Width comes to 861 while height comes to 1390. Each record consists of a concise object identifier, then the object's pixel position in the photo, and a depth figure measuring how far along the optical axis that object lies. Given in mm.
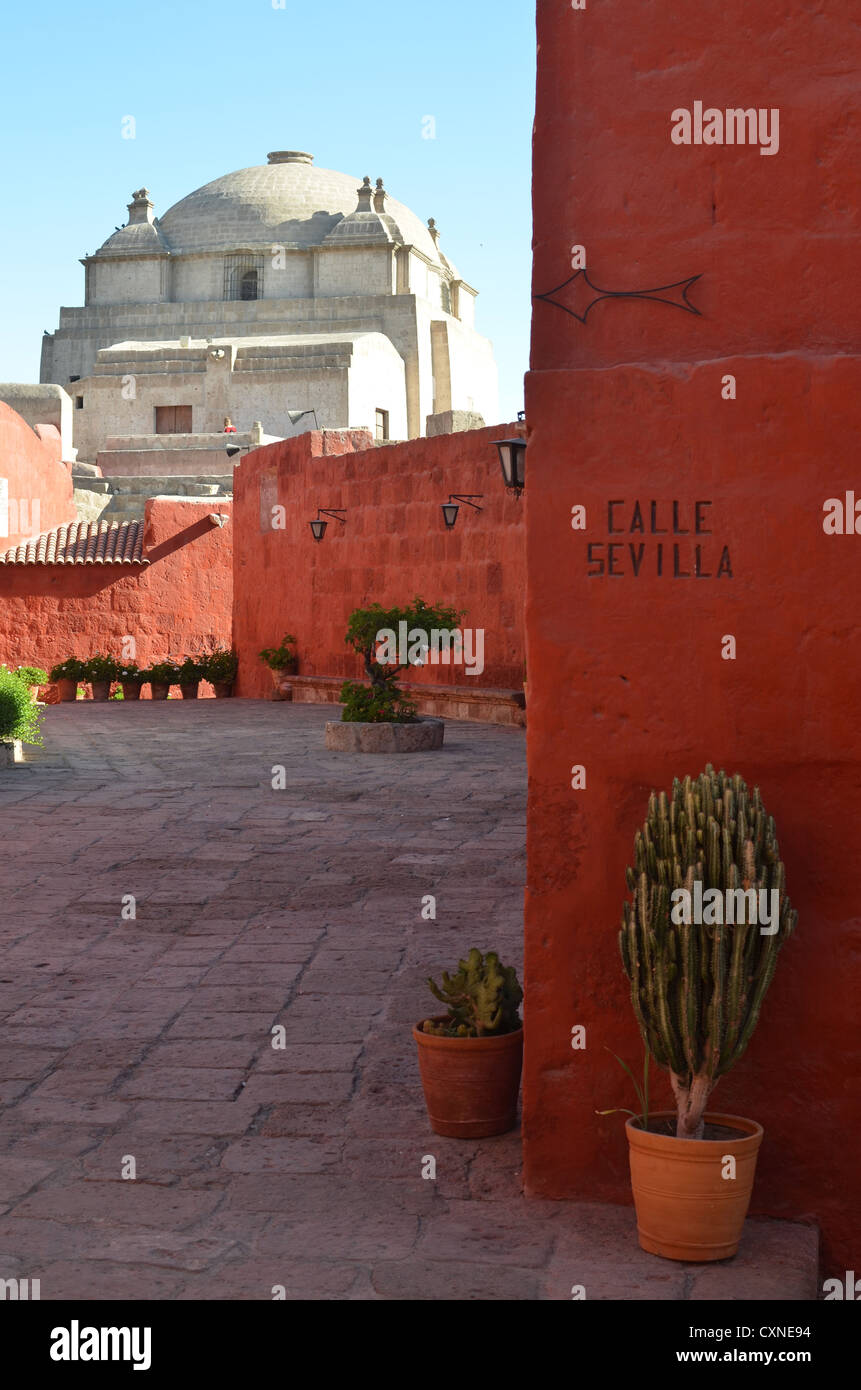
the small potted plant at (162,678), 20373
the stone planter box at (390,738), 12367
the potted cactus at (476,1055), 3756
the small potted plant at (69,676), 20297
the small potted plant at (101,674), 20312
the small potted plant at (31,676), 13532
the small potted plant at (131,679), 20359
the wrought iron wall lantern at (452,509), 15406
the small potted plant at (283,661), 18750
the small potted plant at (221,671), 20812
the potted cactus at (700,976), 3066
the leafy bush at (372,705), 12508
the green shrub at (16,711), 11406
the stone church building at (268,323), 39438
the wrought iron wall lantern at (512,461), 9961
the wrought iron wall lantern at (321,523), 17859
